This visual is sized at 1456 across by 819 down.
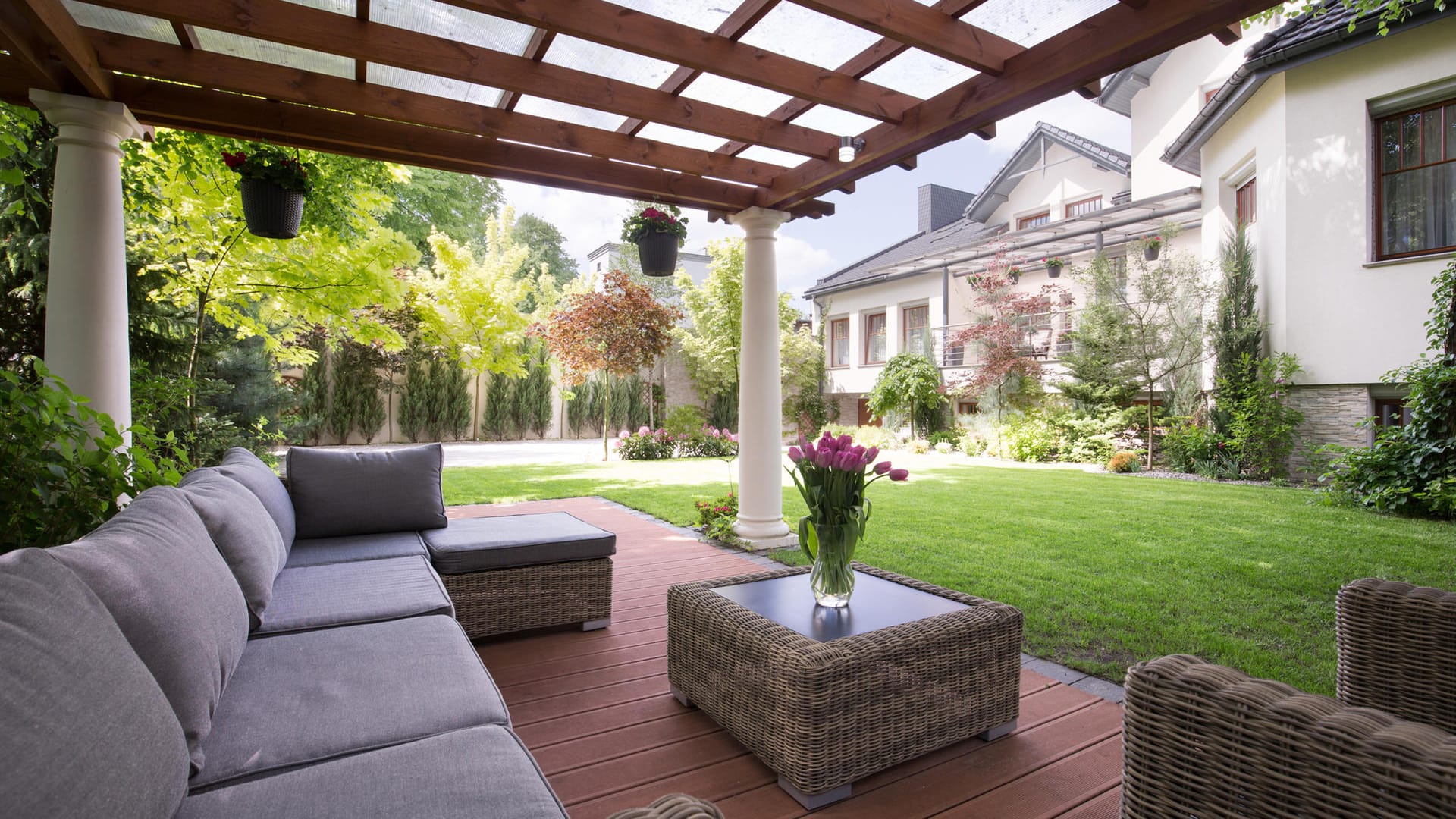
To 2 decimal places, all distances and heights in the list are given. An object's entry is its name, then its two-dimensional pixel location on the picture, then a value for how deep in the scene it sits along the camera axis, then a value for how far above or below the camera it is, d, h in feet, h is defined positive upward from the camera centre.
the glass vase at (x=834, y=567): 7.78 -1.81
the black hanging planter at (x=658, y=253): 14.76 +3.32
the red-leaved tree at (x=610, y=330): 37.50 +4.23
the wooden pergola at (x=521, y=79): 8.84 +4.90
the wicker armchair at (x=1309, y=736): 3.49 -1.91
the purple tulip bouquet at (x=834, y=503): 7.67 -1.06
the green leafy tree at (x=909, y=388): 42.86 +1.21
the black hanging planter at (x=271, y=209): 11.92 +3.47
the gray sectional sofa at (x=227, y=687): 3.06 -1.97
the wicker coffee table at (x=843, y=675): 6.43 -2.69
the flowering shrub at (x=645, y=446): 38.34 -2.11
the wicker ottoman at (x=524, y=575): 10.45 -2.58
